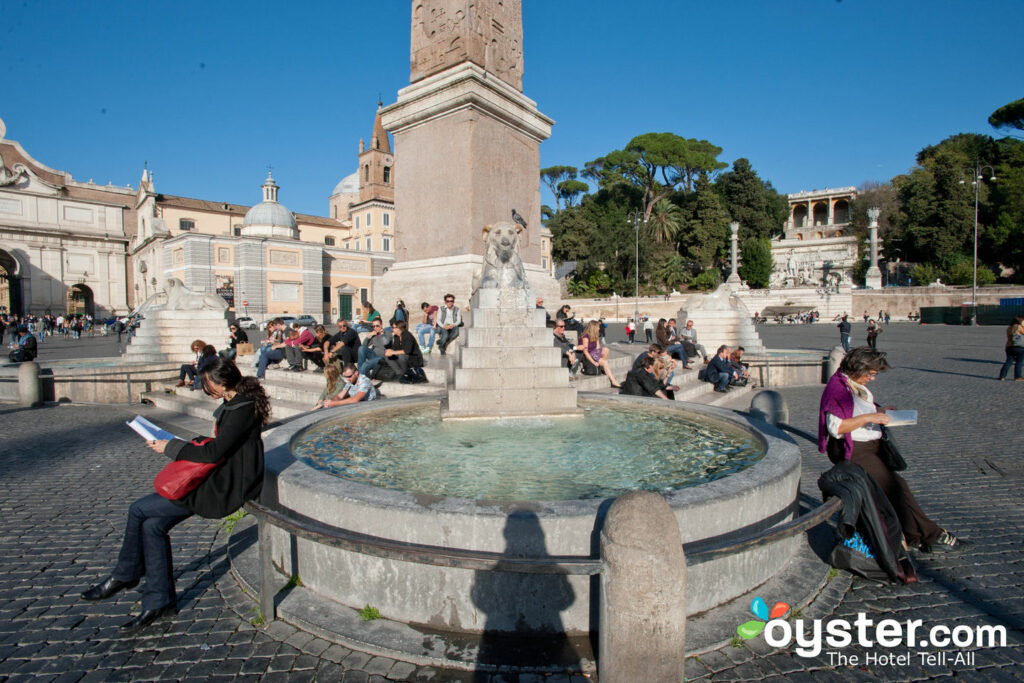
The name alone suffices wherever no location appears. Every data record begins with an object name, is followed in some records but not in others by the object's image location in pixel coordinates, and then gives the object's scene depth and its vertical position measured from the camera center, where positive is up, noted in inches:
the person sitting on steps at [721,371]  432.1 -37.2
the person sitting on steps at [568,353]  362.6 -17.7
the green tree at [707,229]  2460.6 +415.6
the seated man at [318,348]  418.6 -14.8
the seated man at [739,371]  449.4 -38.0
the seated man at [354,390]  298.0 -33.9
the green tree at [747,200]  2605.8 +580.5
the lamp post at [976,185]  1498.5 +436.1
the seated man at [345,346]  373.4 -12.6
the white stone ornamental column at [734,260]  2124.8 +250.6
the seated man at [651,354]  315.4 -16.9
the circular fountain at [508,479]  105.6 -40.6
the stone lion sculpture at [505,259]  255.3 +30.6
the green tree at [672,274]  2331.4 +208.6
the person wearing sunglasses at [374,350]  338.6 -13.7
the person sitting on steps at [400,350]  337.7 -13.8
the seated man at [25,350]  510.3 -16.7
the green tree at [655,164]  2659.9 +770.3
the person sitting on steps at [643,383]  303.7 -32.0
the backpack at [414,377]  342.3 -30.4
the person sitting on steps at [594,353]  362.9 -18.2
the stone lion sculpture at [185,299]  517.7 +28.5
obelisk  394.3 +134.3
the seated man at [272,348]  413.4 -14.8
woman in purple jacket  138.9 -27.8
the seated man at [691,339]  545.0 -15.3
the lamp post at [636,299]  1858.5 +88.6
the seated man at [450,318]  378.6 +6.0
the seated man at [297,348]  421.4 -14.6
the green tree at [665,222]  2456.9 +448.2
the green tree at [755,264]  2514.8 +268.2
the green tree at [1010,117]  2343.8 +874.3
